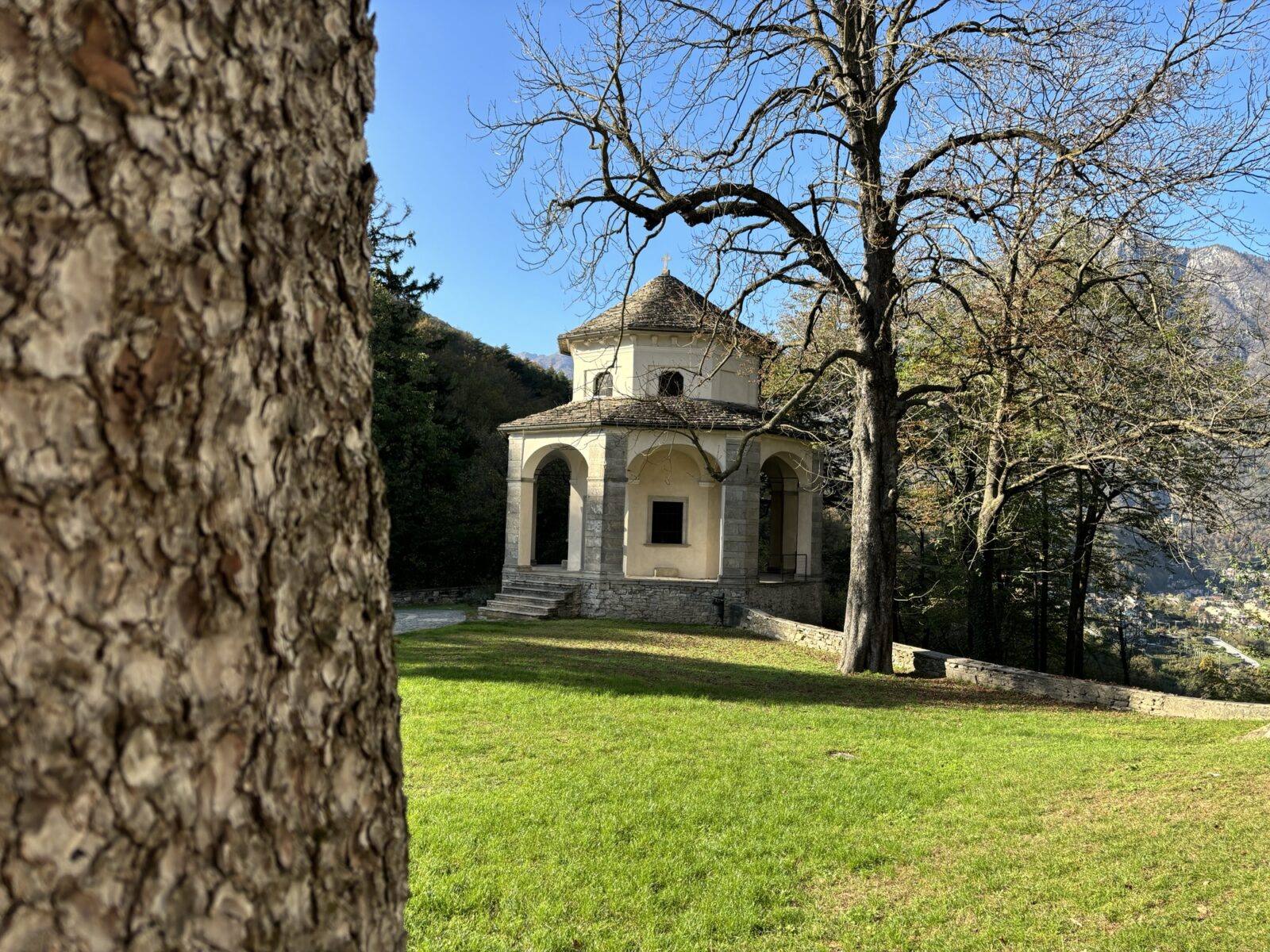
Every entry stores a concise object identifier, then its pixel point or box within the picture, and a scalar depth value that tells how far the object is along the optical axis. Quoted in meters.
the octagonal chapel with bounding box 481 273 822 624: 20.14
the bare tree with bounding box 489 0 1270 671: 8.77
